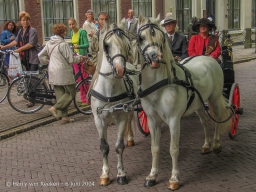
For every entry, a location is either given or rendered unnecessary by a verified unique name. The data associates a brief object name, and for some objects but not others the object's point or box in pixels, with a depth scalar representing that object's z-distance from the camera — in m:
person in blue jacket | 11.86
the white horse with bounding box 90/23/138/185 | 4.34
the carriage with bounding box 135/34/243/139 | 6.50
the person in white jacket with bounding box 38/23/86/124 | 7.38
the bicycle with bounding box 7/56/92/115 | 8.32
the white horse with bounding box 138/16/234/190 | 4.14
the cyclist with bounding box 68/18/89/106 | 8.78
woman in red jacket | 6.46
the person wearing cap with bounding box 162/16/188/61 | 7.07
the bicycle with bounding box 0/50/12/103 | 10.38
